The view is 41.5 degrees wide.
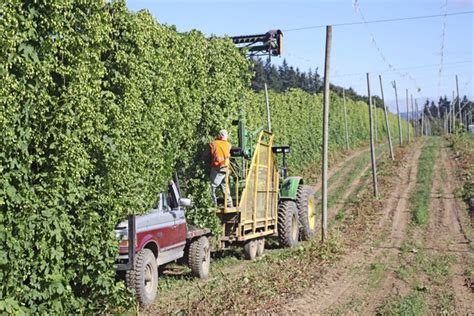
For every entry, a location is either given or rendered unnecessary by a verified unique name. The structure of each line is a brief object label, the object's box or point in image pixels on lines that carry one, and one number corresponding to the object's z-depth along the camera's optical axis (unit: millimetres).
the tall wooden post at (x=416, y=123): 80519
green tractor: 13430
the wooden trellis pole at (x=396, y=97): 50344
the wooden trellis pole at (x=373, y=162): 26281
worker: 12977
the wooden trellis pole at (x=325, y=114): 16766
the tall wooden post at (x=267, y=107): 25973
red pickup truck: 9109
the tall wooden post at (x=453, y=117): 58031
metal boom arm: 20238
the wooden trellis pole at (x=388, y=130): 36856
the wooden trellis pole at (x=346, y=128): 48619
